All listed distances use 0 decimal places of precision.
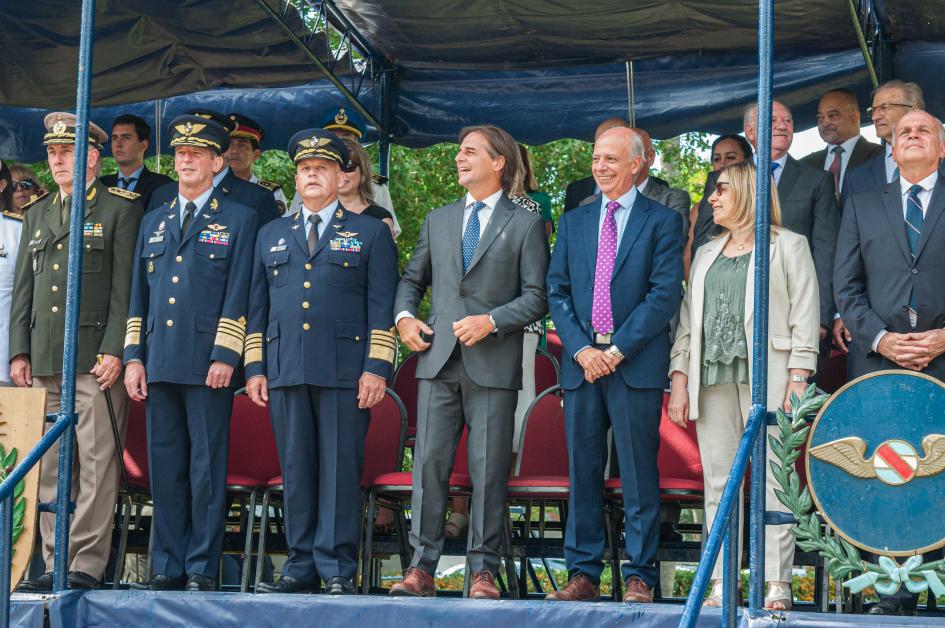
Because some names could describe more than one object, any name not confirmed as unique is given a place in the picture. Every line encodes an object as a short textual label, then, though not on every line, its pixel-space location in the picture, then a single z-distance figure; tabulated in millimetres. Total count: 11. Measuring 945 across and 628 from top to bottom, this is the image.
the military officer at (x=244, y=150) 15984
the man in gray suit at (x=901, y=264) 10852
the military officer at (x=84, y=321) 12711
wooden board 11945
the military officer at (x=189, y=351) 12367
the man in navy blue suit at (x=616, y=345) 11445
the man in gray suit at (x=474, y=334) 11773
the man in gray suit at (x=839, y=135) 14859
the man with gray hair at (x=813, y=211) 12687
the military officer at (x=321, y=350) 11969
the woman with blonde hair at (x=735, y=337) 11250
